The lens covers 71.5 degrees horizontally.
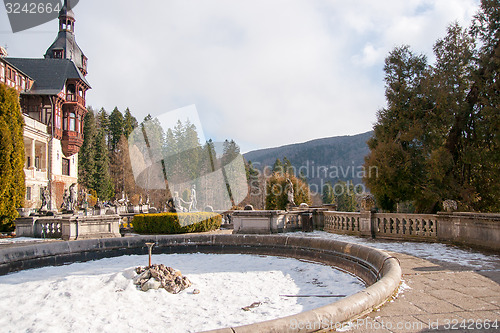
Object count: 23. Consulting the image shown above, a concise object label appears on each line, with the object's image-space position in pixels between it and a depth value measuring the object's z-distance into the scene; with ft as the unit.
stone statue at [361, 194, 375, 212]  44.86
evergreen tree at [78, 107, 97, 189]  171.94
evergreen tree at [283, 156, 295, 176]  201.67
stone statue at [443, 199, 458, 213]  37.04
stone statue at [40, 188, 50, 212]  63.25
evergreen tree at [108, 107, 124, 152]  206.69
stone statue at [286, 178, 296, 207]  71.36
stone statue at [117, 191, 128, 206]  129.47
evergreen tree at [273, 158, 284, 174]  209.46
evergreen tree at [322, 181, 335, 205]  255.62
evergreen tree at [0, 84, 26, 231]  58.23
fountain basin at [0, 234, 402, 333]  11.22
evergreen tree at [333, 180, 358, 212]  241.76
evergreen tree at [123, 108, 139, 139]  209.07
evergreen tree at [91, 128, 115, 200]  173.06
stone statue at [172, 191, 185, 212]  62.54
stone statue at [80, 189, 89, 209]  69.95
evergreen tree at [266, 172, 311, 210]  97.33
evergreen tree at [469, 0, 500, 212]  45.09
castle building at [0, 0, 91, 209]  116.78
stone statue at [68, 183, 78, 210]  62.39
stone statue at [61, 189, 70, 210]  62.08
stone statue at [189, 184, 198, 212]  73.92
